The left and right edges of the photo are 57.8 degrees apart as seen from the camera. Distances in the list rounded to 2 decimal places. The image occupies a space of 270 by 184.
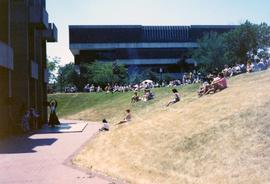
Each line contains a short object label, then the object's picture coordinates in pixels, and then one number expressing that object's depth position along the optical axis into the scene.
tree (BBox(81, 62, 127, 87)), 38.84
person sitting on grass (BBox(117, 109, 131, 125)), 12.41
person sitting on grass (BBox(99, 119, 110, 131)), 12.18
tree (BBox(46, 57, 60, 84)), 45.82
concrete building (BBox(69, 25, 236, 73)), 47.26
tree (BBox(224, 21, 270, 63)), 38.46
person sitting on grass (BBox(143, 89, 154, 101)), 18.30
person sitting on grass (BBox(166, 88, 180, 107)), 12.58
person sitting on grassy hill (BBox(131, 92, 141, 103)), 20.06
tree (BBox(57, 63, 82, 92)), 42.25
